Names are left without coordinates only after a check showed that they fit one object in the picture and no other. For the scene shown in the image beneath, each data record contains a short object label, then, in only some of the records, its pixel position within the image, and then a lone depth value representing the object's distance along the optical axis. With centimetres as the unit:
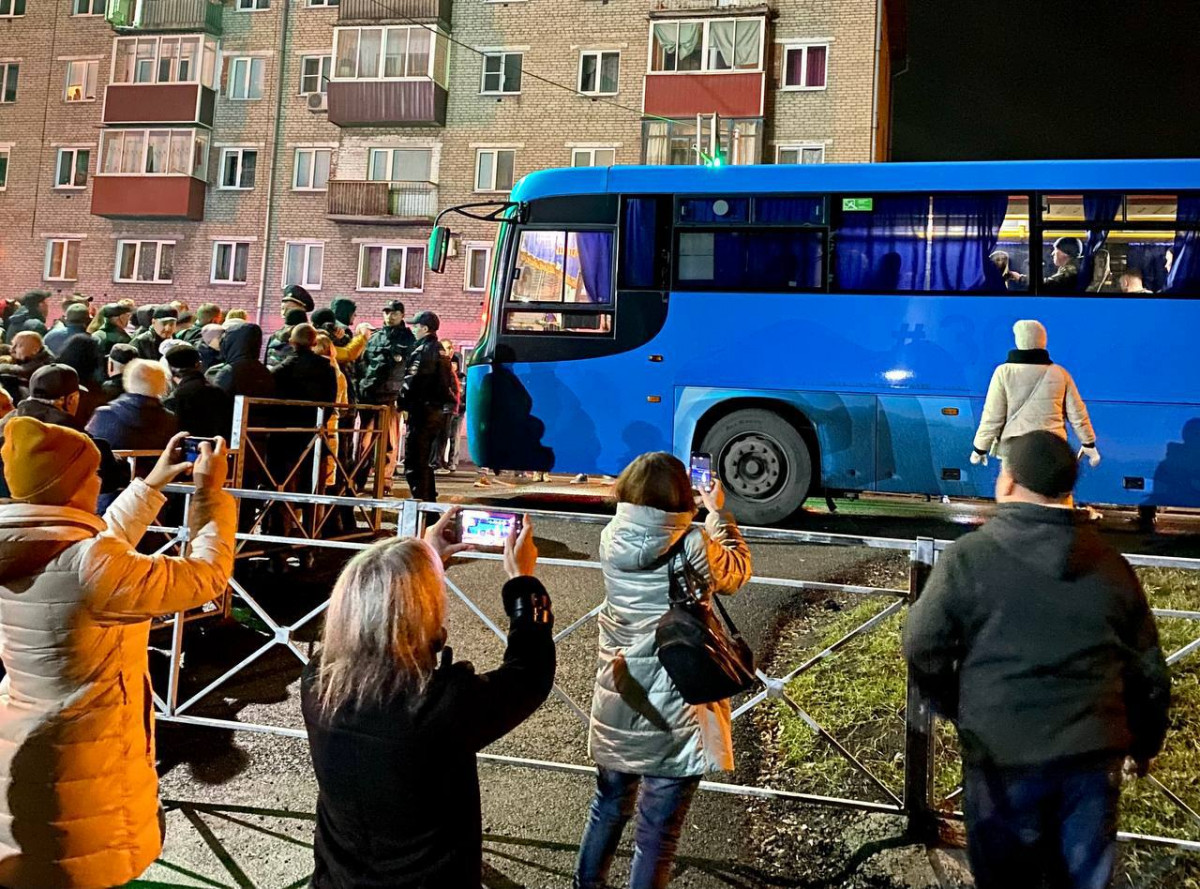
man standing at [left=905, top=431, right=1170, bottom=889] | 254
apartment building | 2580
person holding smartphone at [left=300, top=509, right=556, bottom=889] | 208
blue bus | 902
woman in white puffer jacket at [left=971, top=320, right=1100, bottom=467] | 716
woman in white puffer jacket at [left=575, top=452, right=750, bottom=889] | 312
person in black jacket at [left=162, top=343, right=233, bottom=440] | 700
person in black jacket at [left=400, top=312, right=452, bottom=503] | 1007
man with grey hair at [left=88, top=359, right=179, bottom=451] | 606
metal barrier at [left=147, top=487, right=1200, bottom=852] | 380
